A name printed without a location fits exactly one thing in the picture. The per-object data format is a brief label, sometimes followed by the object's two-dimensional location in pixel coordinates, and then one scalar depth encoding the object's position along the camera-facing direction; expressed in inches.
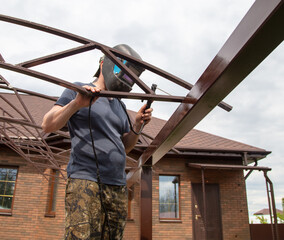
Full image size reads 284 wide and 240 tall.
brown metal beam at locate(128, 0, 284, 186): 32.8
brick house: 316.8
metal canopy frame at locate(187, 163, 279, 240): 290.6
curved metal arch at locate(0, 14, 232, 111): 52.1
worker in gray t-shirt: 53.4
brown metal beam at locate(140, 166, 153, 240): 107.3
